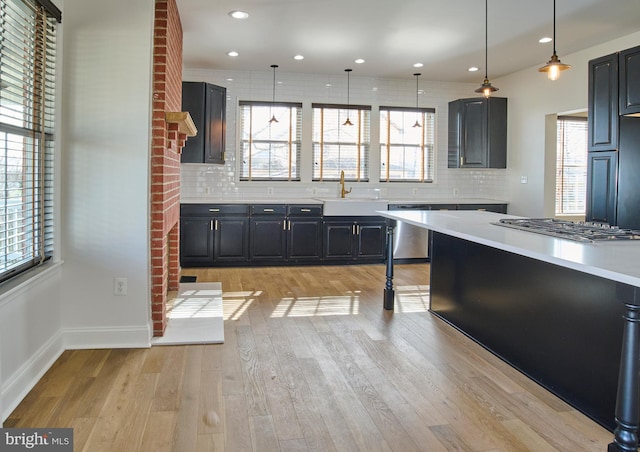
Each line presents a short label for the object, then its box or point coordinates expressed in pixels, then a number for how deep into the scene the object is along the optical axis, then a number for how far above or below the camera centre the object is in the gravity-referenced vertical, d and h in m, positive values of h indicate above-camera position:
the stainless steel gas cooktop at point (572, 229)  2.88 -0.13
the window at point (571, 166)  7.90 +0.64
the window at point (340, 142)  7.52 +0.92
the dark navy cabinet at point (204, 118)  6.41 +1.07
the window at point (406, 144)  7.76 +0.93
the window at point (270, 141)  7.30 +0.90
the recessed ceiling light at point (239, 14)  4.78 +1.76
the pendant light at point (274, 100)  7.10 +1.46
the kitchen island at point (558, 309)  2.08 -0.58
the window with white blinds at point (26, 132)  2.58 +0.38
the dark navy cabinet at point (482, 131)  7.44 +1.09
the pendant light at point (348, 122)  7.27 +1.17
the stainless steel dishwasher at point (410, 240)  7.17 -0.47
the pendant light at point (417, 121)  7.37 +1.28
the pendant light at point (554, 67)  3.65 +0.99
